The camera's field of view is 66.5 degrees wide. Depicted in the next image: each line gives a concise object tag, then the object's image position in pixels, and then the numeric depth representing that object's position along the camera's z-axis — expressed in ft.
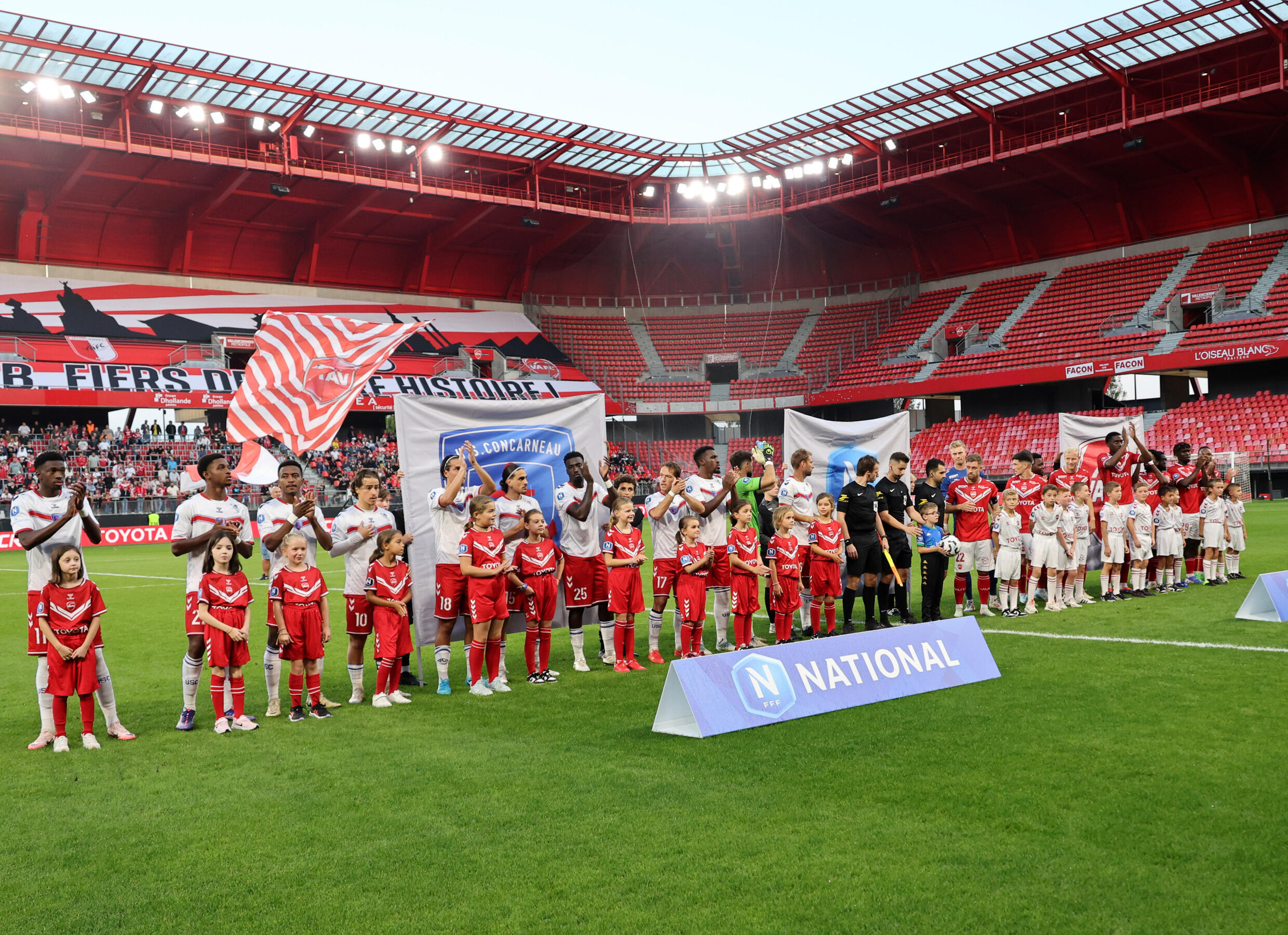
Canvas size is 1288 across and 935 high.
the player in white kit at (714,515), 30.94
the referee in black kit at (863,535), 35.45
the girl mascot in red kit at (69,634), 22.12
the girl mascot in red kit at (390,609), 25.63
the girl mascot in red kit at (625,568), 29.94
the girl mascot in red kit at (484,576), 26.66
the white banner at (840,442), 42.80
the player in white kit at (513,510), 28.45
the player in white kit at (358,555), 26.30
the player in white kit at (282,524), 24.40
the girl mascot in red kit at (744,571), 30.81
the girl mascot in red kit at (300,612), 24.02
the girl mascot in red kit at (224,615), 22.99
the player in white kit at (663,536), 30.76
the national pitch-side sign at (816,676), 21.17
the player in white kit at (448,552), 27.32
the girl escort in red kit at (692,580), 29.68
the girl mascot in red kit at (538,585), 28.14
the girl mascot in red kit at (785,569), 32.63
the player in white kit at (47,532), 22.41
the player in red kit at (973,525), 37.04
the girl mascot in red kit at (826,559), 33.96
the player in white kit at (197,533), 23.61
